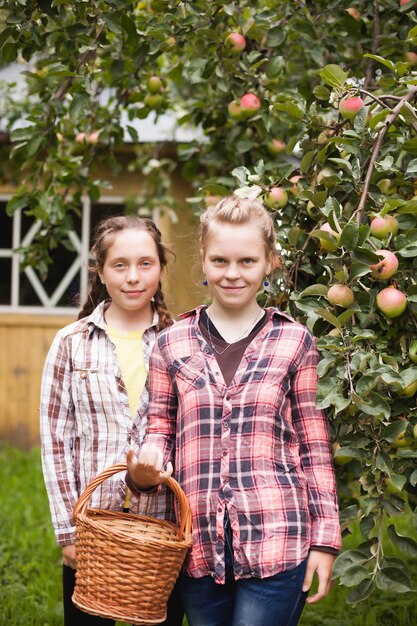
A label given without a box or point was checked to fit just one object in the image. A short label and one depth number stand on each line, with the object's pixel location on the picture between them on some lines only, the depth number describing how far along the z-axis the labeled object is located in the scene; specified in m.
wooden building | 5.93
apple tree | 1.72
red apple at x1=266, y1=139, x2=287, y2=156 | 2.94
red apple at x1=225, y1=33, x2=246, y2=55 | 2.53
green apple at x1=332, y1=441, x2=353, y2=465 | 1.72
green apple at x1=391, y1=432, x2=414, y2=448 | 1.86
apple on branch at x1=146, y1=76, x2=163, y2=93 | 3.03
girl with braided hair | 1.95
